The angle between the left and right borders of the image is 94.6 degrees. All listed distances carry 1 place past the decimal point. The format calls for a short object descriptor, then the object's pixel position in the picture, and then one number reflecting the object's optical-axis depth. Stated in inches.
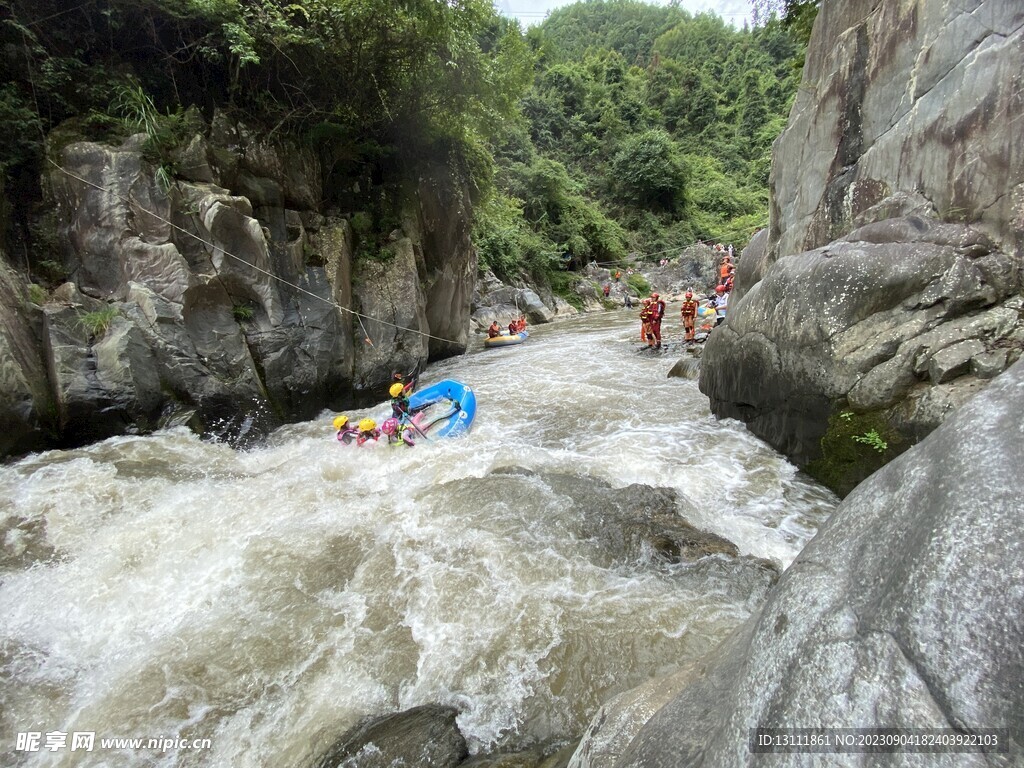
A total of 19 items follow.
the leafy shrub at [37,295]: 219.9
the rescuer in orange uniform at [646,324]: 456.4
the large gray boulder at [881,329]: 146.5
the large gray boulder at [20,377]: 192.2
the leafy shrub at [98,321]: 221.8
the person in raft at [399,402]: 264.7
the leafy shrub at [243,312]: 273.6
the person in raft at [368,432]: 249.3
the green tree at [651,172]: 1215.6
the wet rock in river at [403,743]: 88.8
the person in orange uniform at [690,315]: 461.7
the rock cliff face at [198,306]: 214.4
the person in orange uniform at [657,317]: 452.4
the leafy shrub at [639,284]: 1037.2
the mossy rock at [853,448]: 153.4
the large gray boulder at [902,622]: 39.3
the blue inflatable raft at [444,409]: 269.0
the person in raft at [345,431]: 251.9
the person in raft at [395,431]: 251.4
